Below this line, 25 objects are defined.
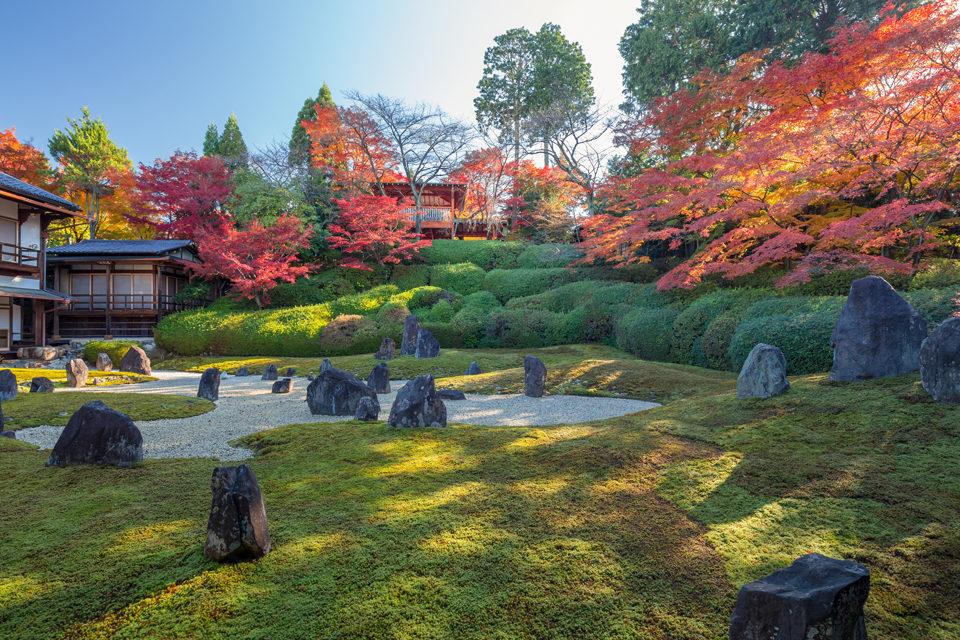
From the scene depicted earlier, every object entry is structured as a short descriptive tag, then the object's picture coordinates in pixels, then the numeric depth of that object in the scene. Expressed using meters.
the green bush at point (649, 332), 10.73
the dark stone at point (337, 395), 6.18
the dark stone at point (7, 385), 6.72
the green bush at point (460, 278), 19.47
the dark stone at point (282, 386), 8.73
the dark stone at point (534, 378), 7.80
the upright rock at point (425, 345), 11.54
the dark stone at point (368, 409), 4.95
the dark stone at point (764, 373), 4.79
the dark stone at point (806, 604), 1.27
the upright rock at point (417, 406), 4.30
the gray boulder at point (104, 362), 12.59
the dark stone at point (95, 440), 3.20
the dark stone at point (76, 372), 8.98
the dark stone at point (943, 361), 3.57
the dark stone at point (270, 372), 11.01
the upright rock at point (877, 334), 4.50
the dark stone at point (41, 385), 7.97
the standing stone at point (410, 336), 12.49
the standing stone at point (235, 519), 1.85
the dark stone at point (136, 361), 11.77
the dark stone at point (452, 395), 7.56
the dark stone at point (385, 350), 11.89
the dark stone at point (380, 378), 8.15
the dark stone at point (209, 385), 7.84
